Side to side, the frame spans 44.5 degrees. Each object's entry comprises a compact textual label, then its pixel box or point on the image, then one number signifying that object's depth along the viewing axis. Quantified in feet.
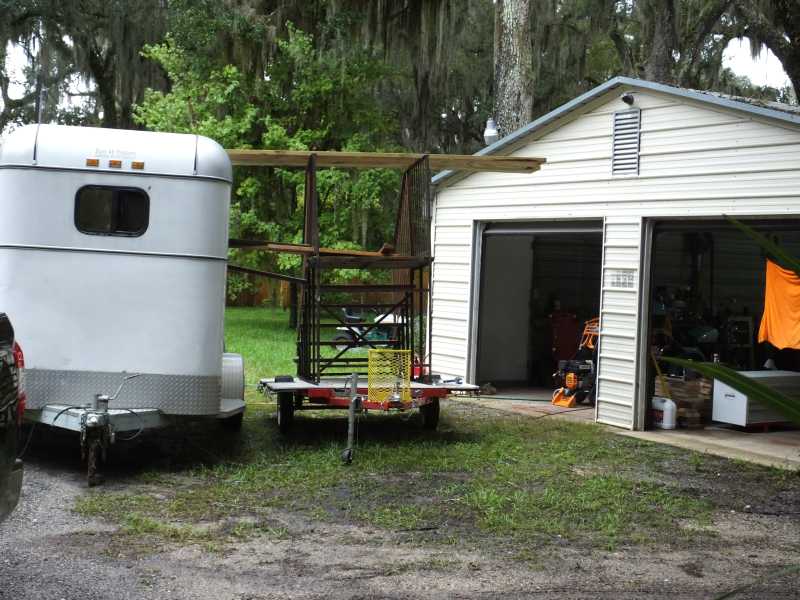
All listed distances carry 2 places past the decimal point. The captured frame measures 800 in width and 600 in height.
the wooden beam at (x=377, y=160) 31.91
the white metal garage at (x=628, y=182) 32.55
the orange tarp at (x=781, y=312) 33.04
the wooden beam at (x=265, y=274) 31.04
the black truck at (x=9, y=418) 14.12
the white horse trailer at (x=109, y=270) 24.99
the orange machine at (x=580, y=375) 42.45
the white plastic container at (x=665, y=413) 36.60
